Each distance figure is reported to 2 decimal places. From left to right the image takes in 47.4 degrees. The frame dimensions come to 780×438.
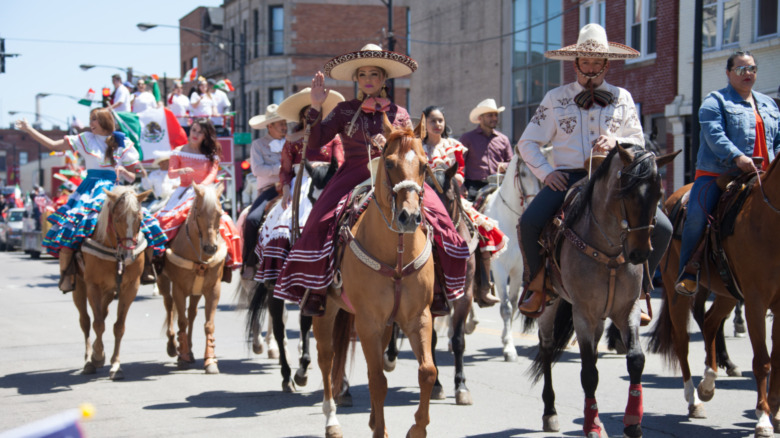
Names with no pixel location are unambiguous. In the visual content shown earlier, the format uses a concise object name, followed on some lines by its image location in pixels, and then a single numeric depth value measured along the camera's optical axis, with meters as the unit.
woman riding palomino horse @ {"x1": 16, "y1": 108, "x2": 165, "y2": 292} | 9.99
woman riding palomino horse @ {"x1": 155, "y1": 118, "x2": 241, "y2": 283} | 10.96
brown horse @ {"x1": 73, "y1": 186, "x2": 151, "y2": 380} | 9.78
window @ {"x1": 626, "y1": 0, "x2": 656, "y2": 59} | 25.25
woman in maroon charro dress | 6.79
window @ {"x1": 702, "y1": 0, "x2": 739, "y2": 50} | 22.36
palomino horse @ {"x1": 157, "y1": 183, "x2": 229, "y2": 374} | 10.09
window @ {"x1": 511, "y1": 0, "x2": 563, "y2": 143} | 30.62
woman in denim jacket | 7.54
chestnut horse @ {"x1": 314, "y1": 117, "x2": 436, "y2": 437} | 5.91
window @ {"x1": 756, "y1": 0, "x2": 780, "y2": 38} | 21.30
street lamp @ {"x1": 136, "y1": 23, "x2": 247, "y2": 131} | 35.54
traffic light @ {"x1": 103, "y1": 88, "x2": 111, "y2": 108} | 22.88
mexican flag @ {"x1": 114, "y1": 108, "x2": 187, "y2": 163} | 20.08
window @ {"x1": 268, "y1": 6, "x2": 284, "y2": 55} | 53.84
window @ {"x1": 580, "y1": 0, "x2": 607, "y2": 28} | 27.11
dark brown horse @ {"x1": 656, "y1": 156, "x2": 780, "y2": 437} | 6.64
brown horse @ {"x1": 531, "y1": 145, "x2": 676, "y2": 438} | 6.07
